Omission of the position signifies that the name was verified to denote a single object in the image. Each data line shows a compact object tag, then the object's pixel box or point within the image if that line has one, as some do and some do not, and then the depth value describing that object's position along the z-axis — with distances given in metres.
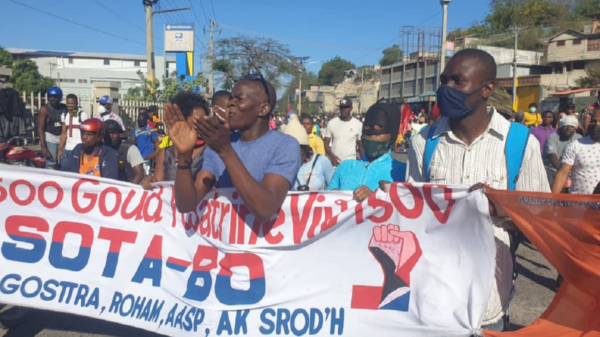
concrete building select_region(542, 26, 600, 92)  37.97
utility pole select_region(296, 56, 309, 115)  37.67
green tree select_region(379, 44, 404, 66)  81.62
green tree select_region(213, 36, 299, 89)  35.72
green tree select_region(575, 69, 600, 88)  34.88
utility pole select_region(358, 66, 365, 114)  79.07
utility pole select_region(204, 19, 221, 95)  35.55
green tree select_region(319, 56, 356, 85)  111.00
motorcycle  7.12
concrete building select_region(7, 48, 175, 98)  69.94
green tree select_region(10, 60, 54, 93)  47.03
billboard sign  25.95
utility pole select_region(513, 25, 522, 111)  36.00
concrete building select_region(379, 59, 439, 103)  50.01
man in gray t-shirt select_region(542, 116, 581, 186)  7.93
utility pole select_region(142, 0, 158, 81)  21.33
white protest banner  2.87
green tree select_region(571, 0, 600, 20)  58.28
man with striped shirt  2.70
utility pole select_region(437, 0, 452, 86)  24.80
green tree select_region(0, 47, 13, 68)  47.19
